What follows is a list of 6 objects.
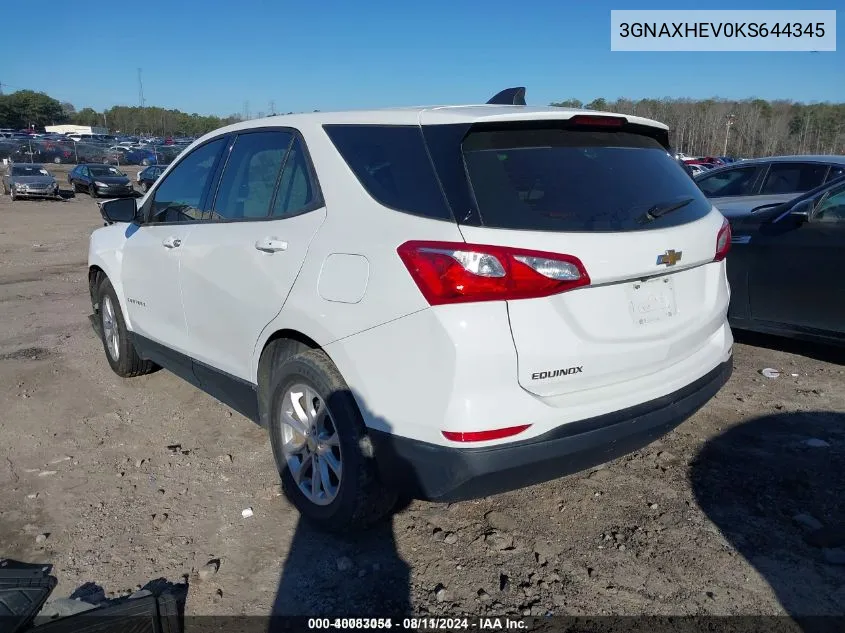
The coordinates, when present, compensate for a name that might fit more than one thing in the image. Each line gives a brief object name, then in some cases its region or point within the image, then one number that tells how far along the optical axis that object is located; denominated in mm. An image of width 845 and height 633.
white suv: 2445
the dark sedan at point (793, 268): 5031
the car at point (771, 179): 7254
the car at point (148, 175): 29125
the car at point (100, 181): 28688
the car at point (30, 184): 26641
